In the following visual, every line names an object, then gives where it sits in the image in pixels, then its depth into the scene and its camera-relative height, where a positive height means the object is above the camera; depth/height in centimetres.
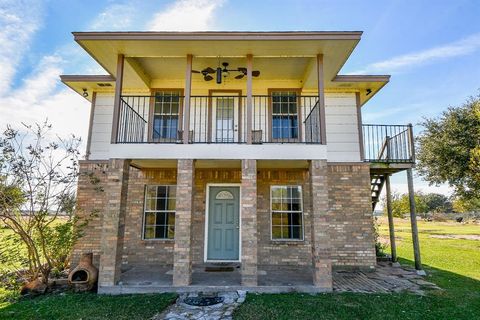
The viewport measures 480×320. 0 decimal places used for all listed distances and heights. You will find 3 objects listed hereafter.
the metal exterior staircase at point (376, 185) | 909 +68
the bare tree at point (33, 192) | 619 +26
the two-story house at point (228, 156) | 609 +121
